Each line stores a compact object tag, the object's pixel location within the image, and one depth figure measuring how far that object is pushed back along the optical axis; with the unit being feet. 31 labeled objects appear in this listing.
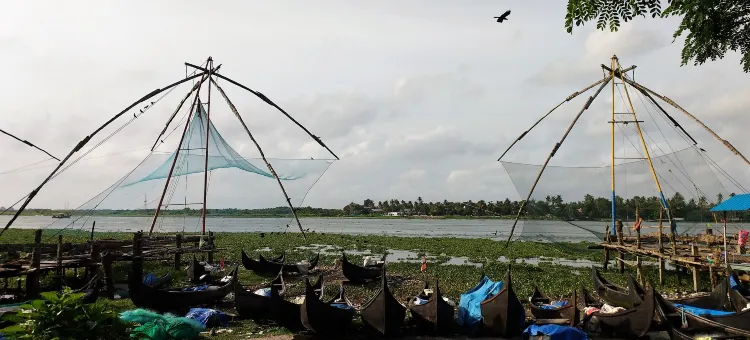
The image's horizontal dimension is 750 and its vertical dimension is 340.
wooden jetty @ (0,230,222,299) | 40.68
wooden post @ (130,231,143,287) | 46.69
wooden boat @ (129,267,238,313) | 38.64
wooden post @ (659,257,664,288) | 57.35
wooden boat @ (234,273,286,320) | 37.60
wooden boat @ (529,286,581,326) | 34.99
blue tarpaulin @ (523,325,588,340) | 30.55
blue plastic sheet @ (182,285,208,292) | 42.16
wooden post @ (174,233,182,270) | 61.21
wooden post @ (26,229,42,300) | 40.19
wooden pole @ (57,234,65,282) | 44.71
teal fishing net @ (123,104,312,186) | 51.85
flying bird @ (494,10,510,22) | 19.39
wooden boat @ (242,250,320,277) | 64.54
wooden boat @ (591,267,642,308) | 38.27
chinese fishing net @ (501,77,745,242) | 57.36
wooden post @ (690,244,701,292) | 51.54
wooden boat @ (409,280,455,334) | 35.24
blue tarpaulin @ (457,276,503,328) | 36.11
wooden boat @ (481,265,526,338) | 34.42
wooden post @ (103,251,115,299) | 44.47
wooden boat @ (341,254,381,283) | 58.44
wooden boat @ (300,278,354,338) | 33.47
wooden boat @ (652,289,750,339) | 30.32
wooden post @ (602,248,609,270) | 71.71
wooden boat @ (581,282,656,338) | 32.42
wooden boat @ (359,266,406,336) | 34.19
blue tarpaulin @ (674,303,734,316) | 32.52
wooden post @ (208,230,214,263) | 65.86
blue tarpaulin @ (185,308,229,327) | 36.01
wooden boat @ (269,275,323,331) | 35.73
